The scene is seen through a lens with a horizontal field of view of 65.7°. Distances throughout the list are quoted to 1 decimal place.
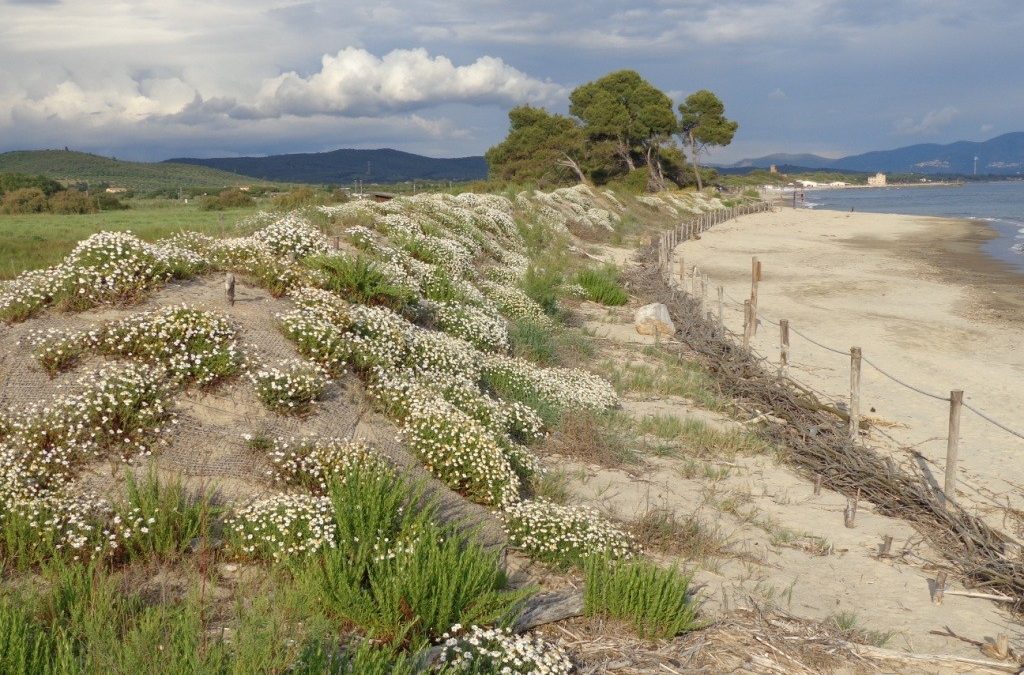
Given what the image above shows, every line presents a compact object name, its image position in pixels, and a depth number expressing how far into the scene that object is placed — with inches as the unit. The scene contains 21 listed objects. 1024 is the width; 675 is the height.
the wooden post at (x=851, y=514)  350.9
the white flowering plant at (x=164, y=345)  291.7
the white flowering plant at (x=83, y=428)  244.1
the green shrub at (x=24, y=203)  1412.4
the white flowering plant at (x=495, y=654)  179.3
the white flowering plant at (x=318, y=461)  265.0
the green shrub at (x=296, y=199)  849.7
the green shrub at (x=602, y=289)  853.2
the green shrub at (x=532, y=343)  531.8
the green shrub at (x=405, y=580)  195.9
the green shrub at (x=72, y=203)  1438.2
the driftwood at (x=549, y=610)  217.9
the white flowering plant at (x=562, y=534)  263.4
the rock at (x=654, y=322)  725.9
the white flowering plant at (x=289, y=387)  298.5
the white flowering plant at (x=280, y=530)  226.4
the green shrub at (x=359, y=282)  426.6
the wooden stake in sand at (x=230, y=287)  357.4
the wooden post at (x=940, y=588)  274.3
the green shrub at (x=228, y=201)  1525.6
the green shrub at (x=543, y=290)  716.7
